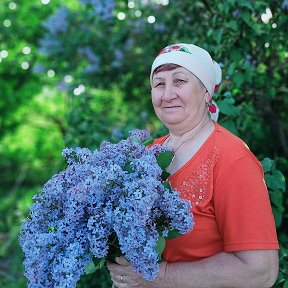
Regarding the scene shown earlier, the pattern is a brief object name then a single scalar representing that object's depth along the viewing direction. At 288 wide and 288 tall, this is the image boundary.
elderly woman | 1.73
